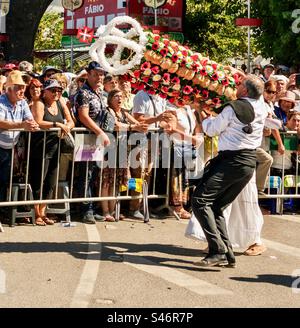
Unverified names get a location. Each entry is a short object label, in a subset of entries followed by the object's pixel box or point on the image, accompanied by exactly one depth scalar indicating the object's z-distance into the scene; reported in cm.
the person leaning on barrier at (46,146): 1149
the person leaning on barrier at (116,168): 1201
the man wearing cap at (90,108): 1157
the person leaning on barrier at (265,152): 1239
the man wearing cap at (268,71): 1991
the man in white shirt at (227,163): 887
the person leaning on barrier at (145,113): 1224
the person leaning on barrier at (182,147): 1232
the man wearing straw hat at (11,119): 1110
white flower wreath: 1037
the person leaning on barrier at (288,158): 1319
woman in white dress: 969
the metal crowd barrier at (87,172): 1141
